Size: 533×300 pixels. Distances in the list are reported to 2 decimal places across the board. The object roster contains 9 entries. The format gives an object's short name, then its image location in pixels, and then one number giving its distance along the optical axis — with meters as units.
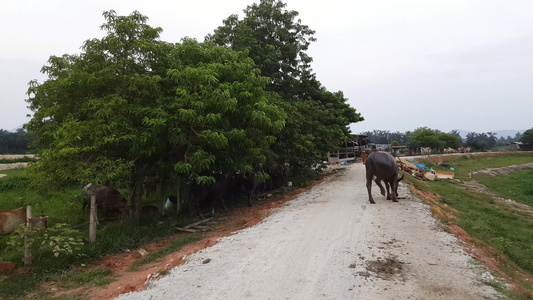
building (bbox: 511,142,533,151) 63.92
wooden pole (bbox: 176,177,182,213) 12.03
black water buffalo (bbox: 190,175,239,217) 11.95
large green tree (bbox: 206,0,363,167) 14.99
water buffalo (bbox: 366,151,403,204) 10.38
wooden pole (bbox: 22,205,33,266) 6.51
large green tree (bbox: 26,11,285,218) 7.49
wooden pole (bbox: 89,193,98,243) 7.82
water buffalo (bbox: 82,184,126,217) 11.85
